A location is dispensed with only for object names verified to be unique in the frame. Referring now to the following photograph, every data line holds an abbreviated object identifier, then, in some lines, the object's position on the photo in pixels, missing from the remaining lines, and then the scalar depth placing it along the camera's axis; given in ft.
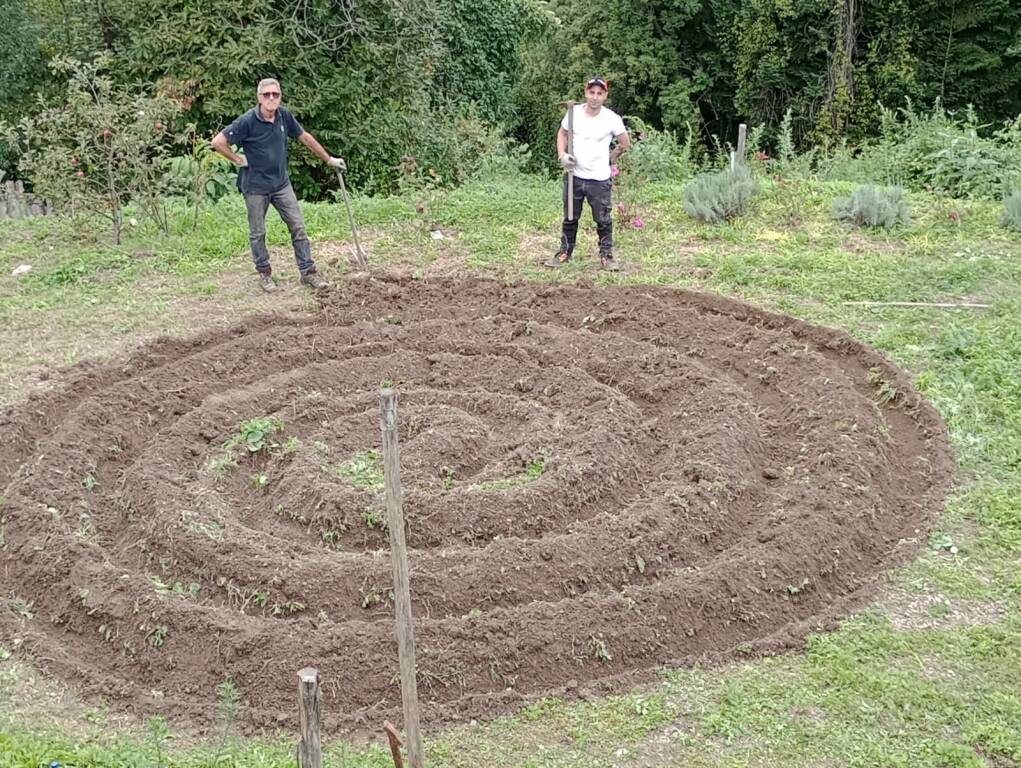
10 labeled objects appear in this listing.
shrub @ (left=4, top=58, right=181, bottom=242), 37.83
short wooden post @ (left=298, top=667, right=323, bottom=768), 12.60
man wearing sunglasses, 32.09
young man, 34.04
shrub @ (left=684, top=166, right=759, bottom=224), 39.83
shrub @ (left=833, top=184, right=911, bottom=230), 38.37
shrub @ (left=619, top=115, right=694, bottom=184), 45.31
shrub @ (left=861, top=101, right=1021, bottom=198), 43.37
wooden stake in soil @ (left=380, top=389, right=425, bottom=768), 13.87
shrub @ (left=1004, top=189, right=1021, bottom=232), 37.68
